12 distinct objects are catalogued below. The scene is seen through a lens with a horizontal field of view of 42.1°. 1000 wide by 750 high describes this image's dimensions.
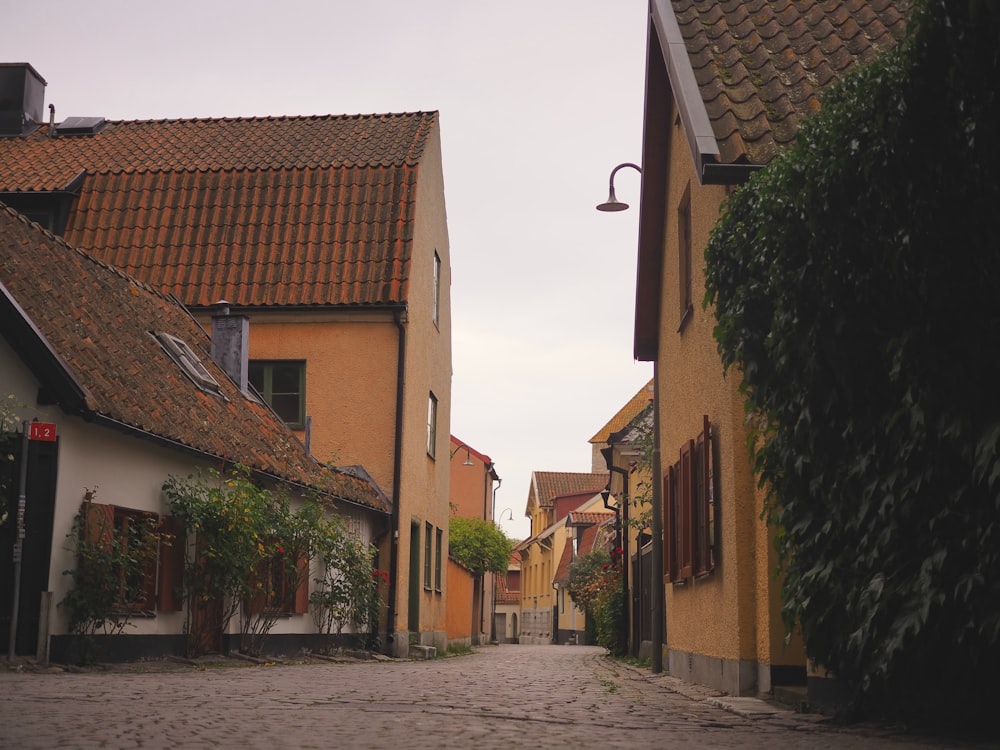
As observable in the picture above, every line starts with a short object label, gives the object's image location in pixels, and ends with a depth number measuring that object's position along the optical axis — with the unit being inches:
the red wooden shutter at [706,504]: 438.6
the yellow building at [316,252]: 880.3
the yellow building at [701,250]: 386.3
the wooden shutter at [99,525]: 498.6
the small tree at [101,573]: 487.2
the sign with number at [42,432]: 471.8
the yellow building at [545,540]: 2818.4
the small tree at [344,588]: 742.5
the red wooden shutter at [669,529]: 572.7
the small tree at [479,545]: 1668.3
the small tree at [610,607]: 956.0
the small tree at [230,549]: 577.9
